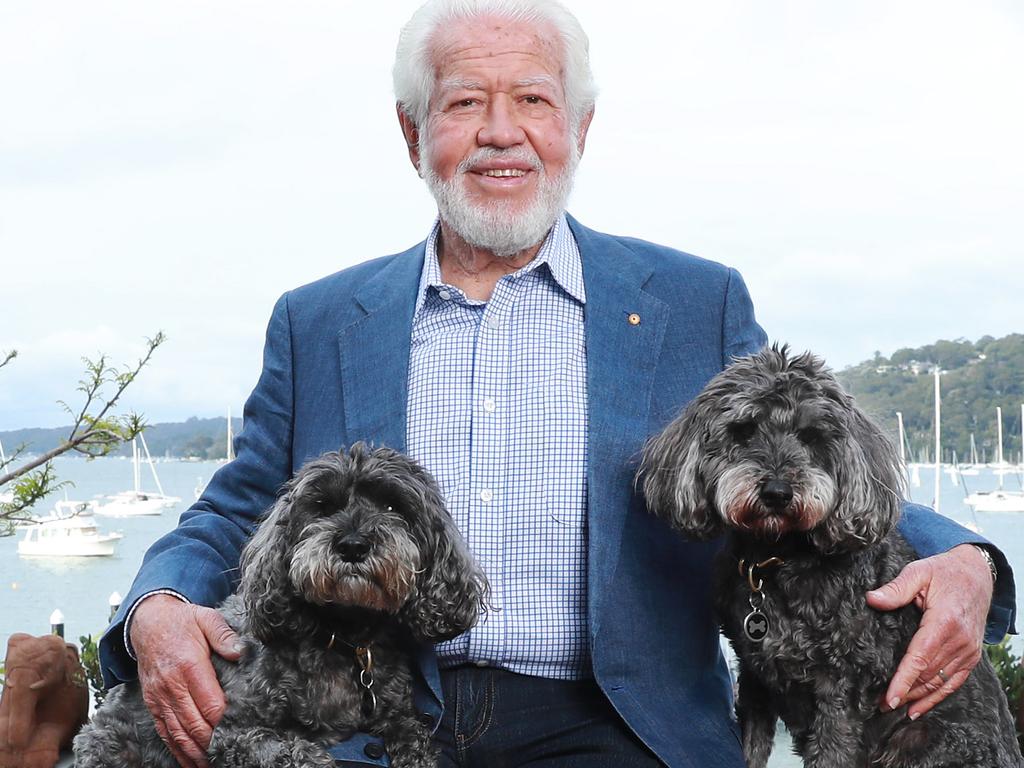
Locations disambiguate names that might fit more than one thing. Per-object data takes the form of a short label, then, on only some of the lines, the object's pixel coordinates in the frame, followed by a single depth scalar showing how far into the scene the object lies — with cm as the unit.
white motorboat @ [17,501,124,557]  3653
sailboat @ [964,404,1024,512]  4728
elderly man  315
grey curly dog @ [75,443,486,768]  289
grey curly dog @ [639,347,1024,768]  301
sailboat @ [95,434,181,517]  4912
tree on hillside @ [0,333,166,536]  510
